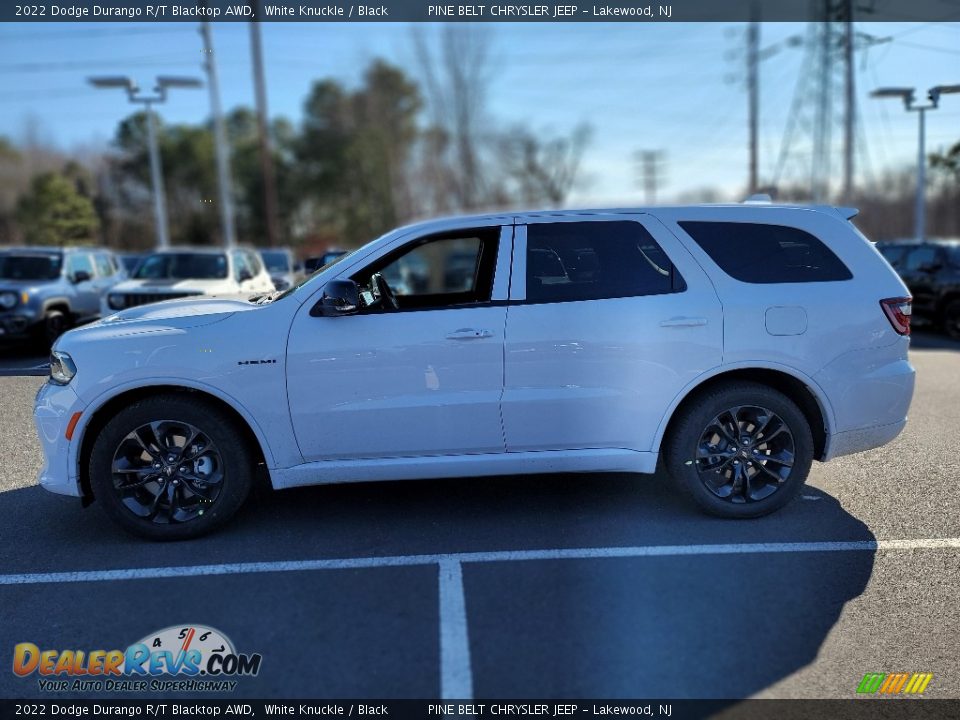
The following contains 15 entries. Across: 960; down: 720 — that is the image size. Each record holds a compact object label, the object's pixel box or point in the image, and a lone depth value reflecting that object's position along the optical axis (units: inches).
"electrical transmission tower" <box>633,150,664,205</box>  2315.5
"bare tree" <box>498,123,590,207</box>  1287.3
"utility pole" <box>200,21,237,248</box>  938.7
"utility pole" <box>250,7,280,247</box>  1047.0
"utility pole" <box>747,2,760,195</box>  1233.4
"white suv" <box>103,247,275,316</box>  438.6
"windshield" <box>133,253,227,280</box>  476.4
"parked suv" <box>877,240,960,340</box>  545.6
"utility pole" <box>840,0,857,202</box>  1068.5
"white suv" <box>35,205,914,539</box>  171.8
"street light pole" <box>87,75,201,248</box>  904.5
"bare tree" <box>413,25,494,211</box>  1154.7
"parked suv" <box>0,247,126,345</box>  452.4
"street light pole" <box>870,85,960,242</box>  805.9
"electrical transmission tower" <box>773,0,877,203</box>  1072.2
